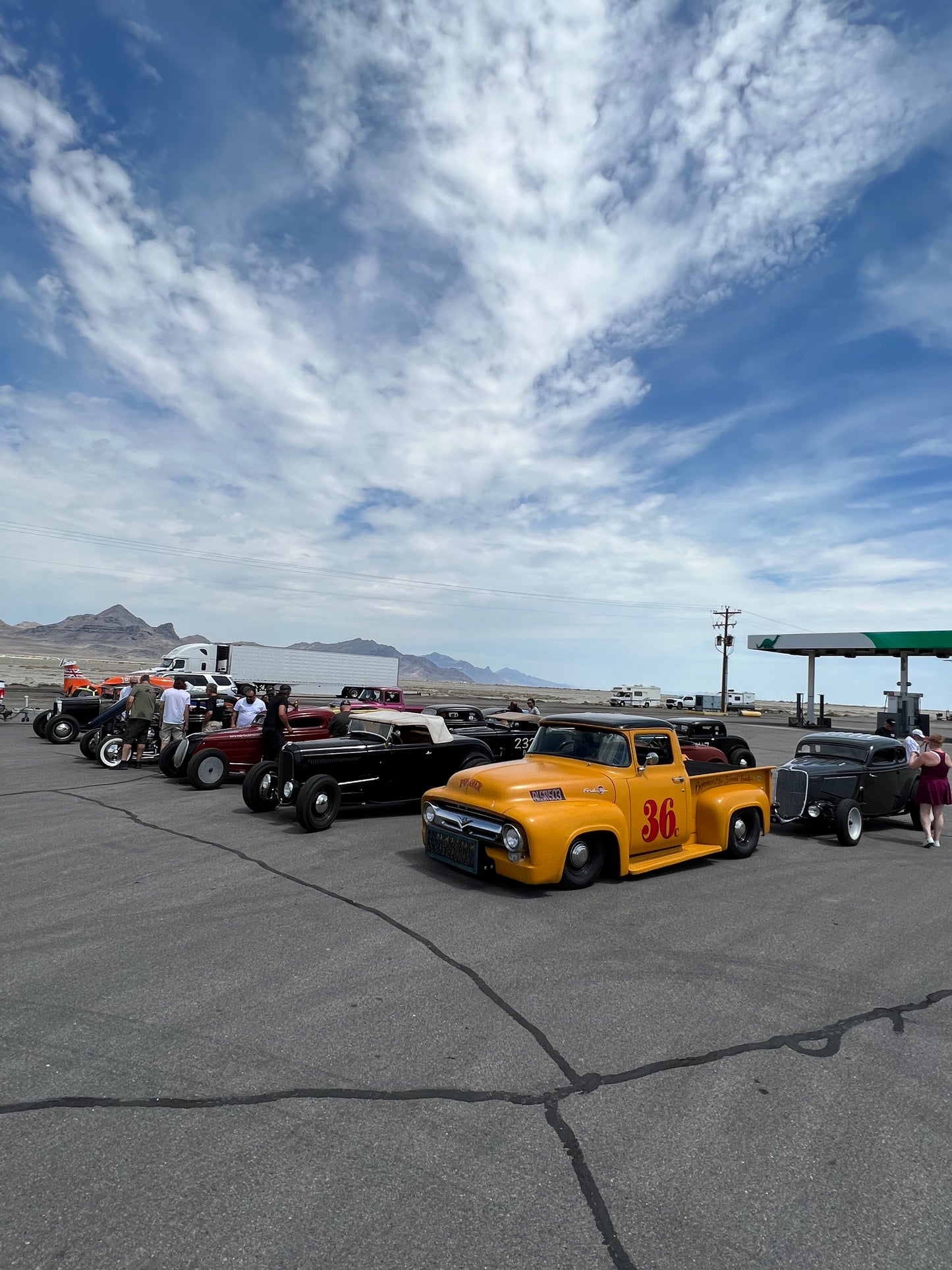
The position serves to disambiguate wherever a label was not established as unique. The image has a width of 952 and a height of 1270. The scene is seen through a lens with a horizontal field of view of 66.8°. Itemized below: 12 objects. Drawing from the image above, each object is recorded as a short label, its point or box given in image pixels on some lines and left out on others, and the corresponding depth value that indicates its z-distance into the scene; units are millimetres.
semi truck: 37438
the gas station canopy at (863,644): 37812
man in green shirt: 14414
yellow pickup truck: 6738
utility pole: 66712
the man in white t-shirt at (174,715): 14734
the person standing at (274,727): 12109
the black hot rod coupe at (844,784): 10094
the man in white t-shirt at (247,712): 13820
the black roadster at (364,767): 9383
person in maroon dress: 9711
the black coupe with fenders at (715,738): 16516
